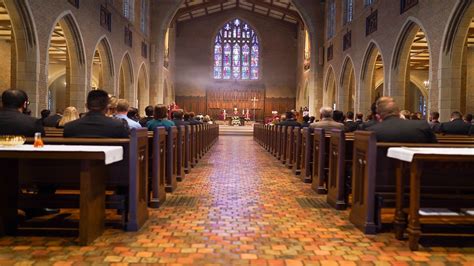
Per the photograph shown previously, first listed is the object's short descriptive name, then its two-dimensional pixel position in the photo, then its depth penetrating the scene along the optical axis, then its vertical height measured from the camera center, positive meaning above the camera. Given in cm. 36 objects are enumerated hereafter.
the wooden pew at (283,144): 1002 -54
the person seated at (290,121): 1066 -4
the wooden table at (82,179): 328 -49
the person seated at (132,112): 719 +6
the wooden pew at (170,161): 593 -56
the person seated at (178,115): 955 +3
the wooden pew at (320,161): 600 -54
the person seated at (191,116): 1331 +4
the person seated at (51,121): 865 -12
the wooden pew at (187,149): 807 -55
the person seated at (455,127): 881 -9
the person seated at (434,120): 917 +4
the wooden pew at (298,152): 805 -55
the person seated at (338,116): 755 +7
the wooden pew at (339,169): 496 -53
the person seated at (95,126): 417 -10
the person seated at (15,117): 426 -3
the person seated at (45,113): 934 +3
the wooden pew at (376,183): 390 -53
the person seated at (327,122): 686 -3
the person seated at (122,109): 508 +7
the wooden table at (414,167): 330 -33
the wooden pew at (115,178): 381 -53
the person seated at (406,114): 833 +13
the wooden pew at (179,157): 708 -60
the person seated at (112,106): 523 +11
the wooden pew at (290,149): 903 -58
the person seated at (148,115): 741 +2
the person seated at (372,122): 641 -2
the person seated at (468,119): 988 +8
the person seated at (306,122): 973 -5
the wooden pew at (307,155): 693 -53
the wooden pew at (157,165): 484 -51
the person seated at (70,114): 647 +1
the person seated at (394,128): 416 -6
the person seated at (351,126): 870 -10
